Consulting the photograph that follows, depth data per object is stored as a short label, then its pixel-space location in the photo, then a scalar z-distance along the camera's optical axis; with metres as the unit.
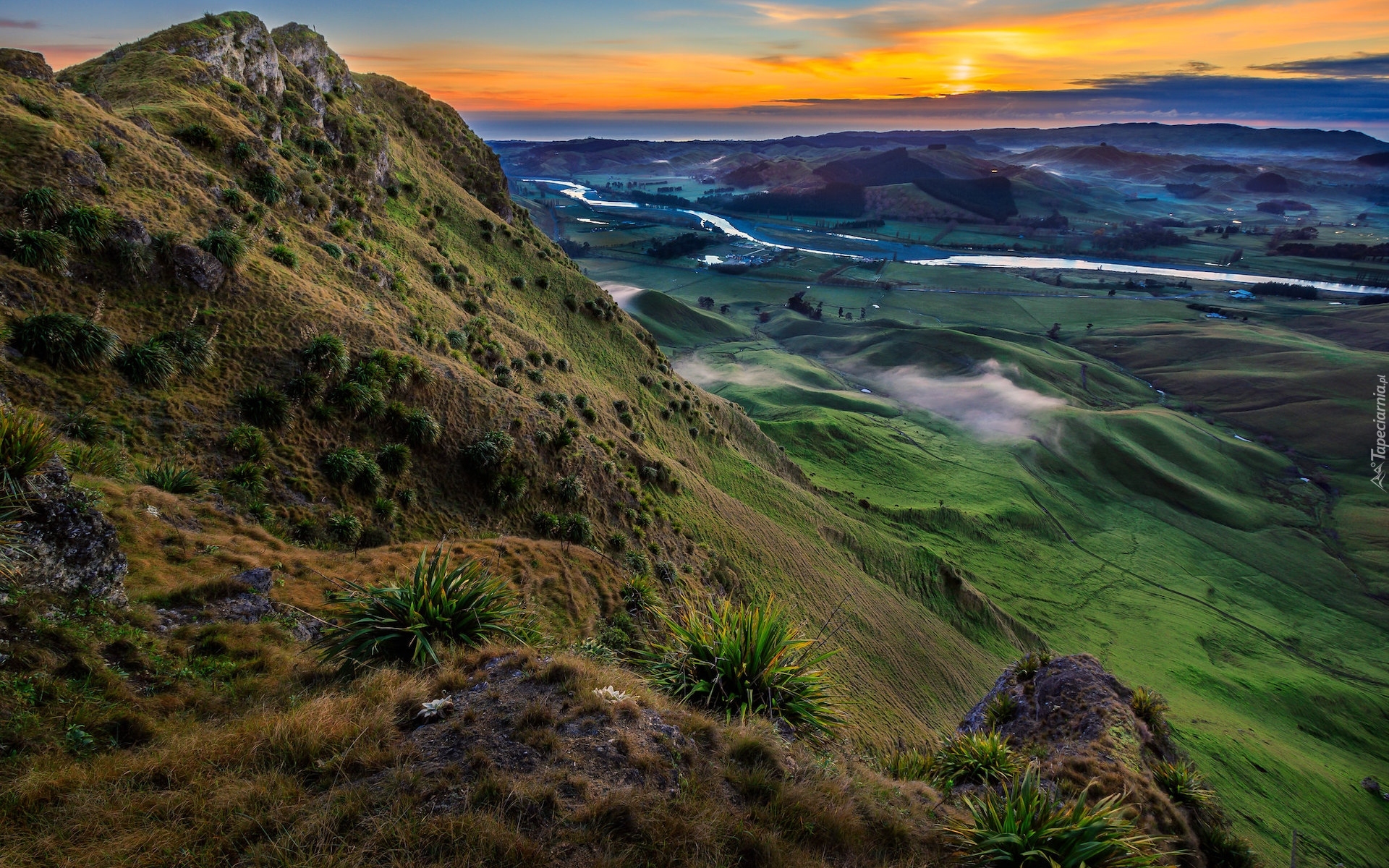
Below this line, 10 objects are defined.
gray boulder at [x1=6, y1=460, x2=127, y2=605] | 8.62
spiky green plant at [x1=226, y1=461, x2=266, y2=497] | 15.88
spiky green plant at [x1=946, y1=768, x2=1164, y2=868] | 7.65
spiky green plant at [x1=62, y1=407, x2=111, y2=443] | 13.92
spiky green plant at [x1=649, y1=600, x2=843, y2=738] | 9.96
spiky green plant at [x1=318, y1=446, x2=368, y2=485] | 18.14
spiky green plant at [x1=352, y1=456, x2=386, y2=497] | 18.72
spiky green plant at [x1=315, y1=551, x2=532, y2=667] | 9.28
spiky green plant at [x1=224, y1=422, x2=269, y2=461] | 16.59
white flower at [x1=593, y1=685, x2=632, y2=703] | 8.99
